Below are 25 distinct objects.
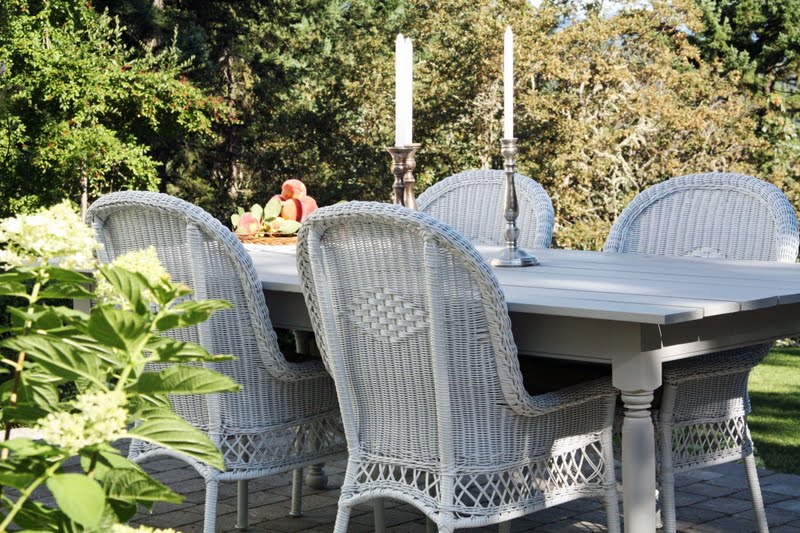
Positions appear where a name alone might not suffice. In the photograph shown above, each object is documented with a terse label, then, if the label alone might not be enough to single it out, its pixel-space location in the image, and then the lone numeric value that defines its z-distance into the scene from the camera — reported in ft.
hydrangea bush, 5.59
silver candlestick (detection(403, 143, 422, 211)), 19.30
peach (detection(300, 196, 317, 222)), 22.59
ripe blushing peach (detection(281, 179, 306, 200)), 22.56
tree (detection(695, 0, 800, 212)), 78.79
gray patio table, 14.13
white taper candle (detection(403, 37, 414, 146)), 18.33
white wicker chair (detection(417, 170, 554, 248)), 24.56
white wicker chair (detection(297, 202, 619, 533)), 14.07
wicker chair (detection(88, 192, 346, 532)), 16.88
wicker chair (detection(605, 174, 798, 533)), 17.63
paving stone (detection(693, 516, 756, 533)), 20.47
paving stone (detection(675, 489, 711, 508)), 22.42
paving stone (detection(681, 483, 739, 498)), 23.04
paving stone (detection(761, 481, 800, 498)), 22.93
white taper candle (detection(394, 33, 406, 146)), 18.25
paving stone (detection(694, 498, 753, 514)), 21.83
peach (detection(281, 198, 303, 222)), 22.50
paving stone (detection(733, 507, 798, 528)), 20.82
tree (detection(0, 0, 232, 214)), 54.34
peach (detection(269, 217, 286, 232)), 22.70
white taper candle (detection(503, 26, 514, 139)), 17.97
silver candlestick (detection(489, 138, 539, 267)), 19.25
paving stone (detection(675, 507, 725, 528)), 20.98
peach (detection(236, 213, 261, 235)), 23.04
